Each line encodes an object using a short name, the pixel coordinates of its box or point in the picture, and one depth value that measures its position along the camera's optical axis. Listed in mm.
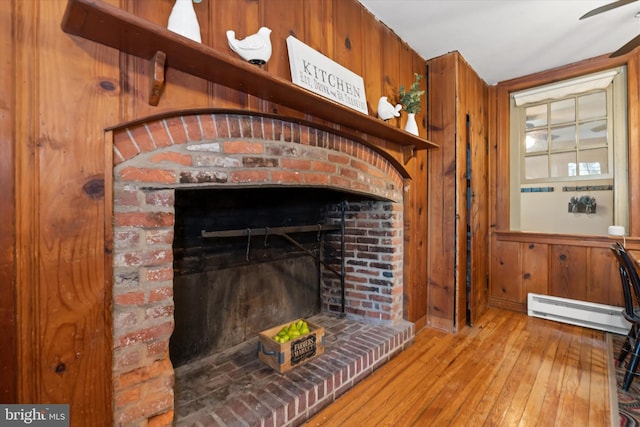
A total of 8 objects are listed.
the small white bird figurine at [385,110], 1979
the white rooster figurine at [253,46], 1193
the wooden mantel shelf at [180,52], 826
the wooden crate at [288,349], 1687
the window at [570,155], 2736
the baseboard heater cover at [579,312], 2574
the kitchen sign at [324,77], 1464
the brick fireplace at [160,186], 1019
